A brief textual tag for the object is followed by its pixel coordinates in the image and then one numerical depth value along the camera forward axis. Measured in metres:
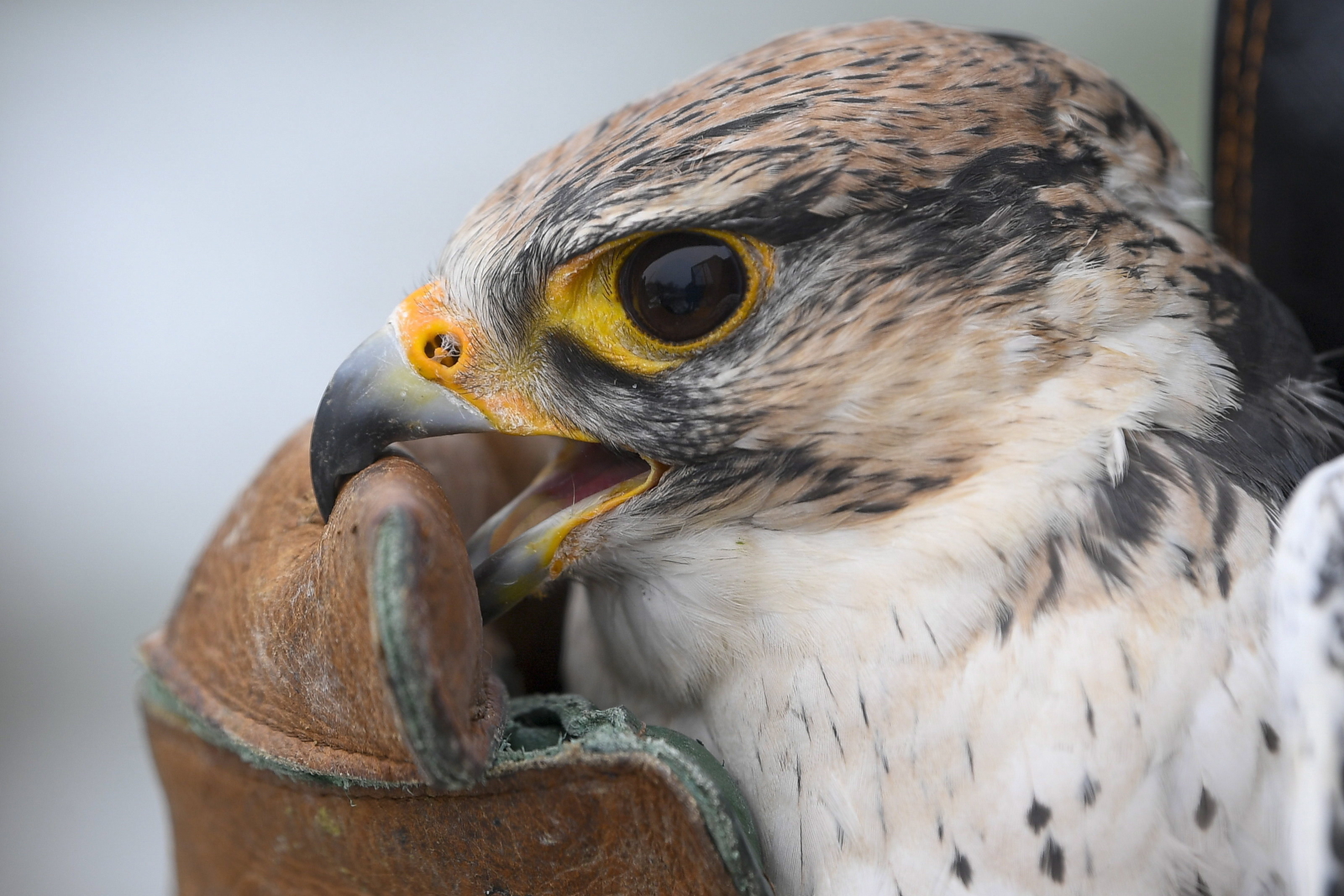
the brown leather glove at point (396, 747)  1.67
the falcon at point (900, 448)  1.68
